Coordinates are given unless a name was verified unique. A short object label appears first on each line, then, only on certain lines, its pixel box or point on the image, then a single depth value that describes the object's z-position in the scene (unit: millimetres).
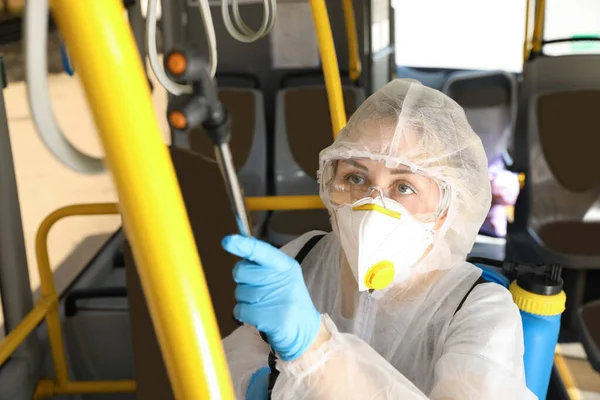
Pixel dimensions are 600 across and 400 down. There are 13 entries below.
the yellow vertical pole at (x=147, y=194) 420
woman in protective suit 928
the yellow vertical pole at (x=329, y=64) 1402
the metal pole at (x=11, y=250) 1449
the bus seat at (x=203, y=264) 1372
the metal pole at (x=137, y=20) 2586
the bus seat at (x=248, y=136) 3295
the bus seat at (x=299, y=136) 3162
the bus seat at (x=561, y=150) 2689
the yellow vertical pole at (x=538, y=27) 2669
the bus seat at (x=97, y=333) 1863
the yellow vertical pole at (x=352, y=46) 2542
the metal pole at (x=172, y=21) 3402
